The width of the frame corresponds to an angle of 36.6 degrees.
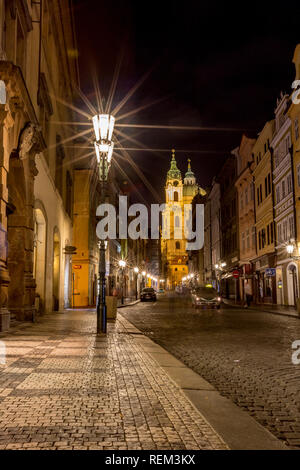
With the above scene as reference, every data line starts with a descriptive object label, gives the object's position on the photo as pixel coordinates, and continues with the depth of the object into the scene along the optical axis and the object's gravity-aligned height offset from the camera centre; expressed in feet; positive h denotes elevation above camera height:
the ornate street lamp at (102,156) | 42.45 +13.17
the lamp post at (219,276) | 204.99 +7.93
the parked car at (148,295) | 168.55 -0.59
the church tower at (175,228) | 551.59 +82.19
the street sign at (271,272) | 113.72 +5.04
